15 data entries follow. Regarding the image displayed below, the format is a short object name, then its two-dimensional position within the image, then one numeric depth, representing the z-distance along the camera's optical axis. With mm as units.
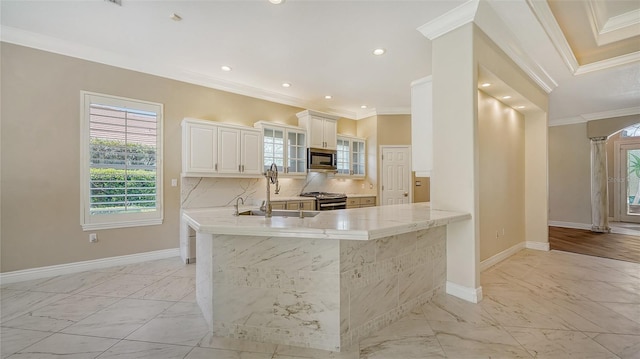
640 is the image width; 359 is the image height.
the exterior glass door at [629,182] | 7214
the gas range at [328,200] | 5074
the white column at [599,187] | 6117
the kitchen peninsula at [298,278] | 1851
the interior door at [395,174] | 6233
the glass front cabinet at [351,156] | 6148
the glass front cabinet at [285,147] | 4875
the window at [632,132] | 7191
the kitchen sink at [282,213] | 2564
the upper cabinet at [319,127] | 5352
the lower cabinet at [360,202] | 5797
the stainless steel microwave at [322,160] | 5371
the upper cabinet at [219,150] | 4051
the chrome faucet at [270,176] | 2315
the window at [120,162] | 3541
